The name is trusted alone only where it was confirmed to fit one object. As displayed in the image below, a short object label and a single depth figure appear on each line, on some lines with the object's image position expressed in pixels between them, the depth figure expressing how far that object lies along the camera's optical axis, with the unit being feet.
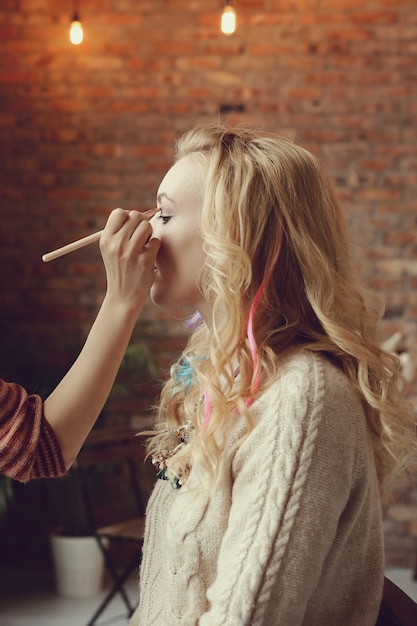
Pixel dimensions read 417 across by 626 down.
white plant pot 9.95
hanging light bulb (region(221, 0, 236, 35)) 10.35
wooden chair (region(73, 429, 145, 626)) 8.86
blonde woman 2.88
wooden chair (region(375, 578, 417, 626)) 3.08
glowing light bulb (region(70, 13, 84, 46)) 10.67
